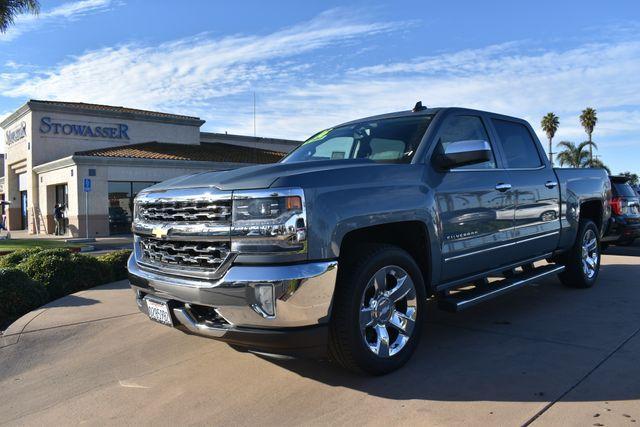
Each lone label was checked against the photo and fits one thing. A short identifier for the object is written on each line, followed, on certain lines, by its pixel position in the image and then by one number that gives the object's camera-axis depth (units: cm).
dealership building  2258
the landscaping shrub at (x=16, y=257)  779
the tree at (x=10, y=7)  1797
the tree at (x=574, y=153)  4984
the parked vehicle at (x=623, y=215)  996
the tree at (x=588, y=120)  5544
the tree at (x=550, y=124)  5744
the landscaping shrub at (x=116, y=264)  776
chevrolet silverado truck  319
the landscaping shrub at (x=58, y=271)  684
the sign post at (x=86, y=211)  2189
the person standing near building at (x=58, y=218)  2408
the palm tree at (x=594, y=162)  4941
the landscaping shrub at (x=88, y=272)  722
